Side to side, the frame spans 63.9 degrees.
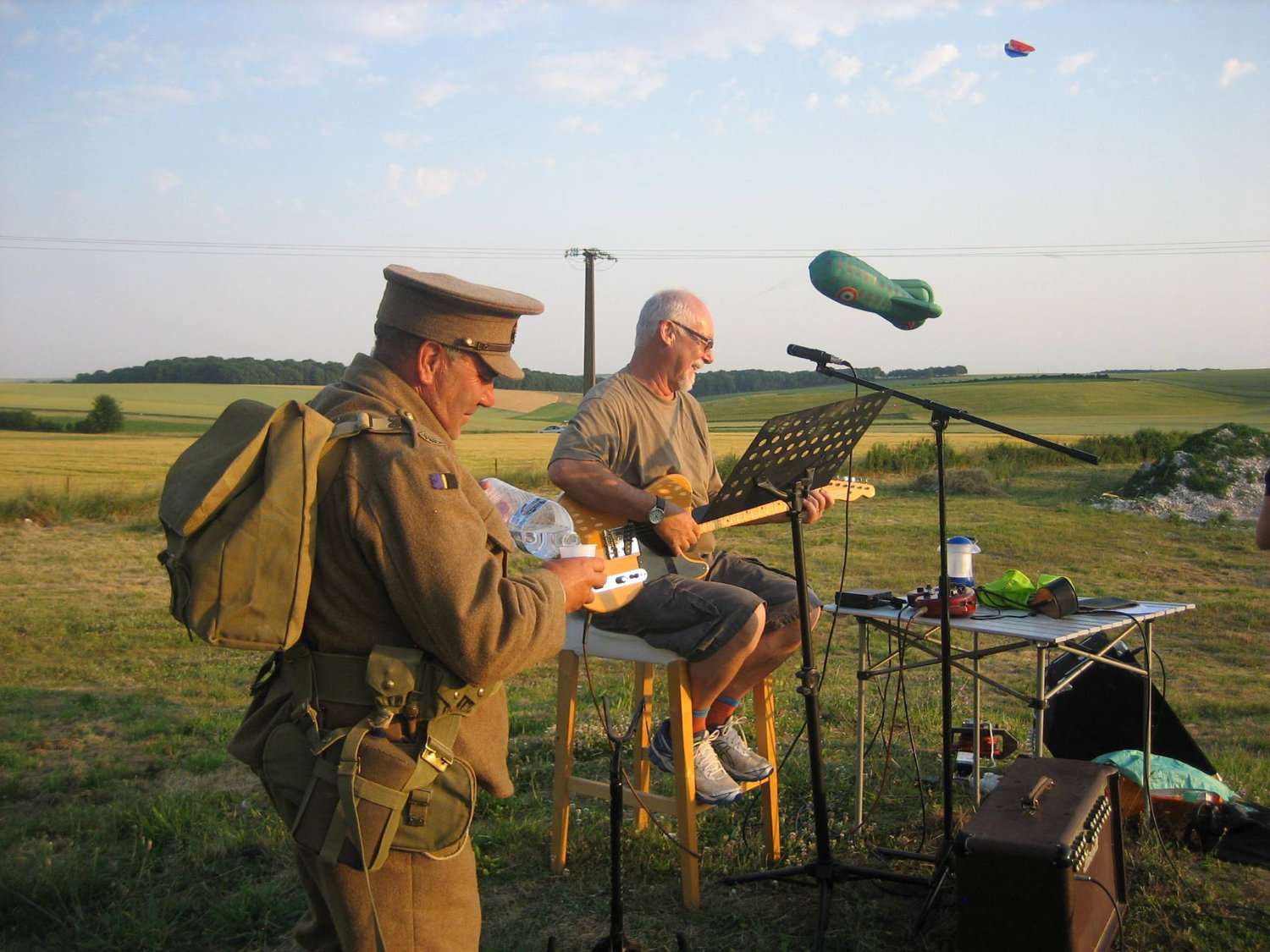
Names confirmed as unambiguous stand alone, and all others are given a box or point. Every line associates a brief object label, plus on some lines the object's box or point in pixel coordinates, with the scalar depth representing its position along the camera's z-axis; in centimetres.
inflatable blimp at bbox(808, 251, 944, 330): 357
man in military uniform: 208
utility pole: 3048
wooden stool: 380
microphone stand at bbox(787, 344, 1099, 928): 342
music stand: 339
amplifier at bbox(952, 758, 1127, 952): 285
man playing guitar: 390
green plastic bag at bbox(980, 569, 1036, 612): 424
